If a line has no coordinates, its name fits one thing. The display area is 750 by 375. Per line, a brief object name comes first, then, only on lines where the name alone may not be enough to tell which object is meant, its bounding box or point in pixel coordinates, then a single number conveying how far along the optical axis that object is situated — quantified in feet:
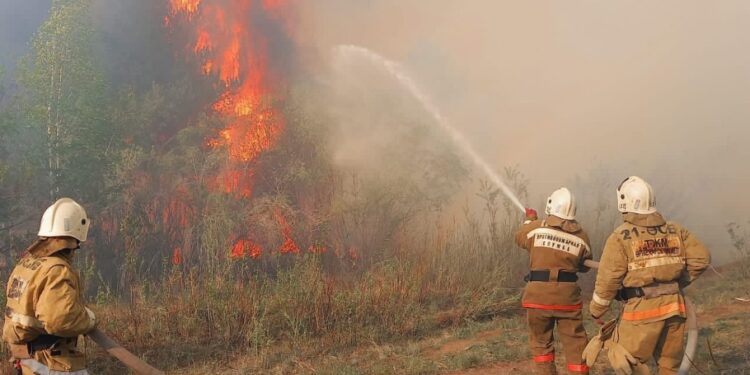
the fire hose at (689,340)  13.83
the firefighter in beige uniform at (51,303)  10.71
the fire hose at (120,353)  11.32
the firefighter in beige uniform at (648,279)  13.50
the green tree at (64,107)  36.96
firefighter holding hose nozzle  16.84
